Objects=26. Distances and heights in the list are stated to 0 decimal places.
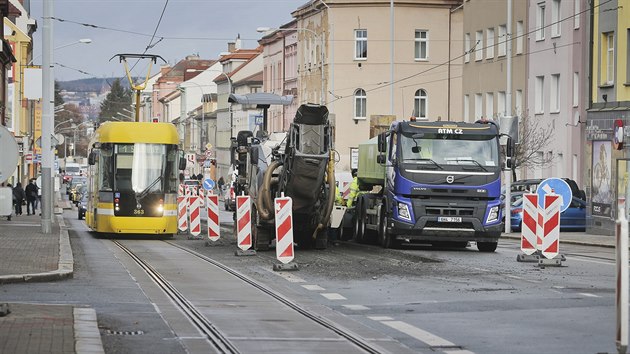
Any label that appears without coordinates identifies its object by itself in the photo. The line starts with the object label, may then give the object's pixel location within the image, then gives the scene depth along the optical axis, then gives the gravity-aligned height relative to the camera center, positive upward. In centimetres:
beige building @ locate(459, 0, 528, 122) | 6025 +462
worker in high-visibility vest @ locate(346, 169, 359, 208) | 3562 -92
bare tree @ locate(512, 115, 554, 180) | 5544 +65
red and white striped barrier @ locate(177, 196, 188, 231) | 4522 -201
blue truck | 2839 -53
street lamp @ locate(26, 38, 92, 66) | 6638 +548
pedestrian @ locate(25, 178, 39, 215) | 6169 -180
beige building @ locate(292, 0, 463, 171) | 8544 +599
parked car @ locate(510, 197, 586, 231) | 4434 -190
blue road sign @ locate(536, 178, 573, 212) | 3061 -66
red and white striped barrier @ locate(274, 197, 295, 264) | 2291 -132
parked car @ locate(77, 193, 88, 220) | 6313 -239
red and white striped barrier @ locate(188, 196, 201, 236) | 3950 -174
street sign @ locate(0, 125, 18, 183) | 1623 -4
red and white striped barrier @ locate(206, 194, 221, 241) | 3428 -156
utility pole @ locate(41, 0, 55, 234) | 3612 +92
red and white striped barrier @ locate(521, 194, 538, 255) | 2494 -117
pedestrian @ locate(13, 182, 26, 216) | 5906 -183
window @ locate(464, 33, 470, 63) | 6831 +553
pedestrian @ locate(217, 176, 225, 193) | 10058 -205
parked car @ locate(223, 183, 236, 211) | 6954 -225
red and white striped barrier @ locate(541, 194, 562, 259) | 2373 -119
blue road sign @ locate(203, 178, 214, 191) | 6844 -143
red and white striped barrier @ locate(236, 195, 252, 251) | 2742 -134
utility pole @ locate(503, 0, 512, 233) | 4372 -44
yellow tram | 3778 -67
